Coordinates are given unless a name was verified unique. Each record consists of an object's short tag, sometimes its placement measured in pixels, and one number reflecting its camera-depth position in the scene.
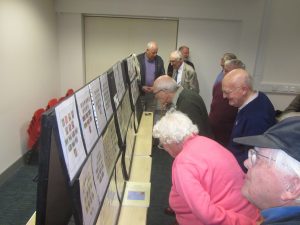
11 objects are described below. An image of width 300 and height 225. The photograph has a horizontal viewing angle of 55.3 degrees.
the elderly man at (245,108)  1.99
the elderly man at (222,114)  2.73
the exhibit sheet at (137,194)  1.68
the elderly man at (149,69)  3.85
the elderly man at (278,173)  0.69
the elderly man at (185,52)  4.45
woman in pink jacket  1.26
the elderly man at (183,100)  2.28
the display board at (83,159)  0.82
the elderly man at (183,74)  3.66
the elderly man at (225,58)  3.17
